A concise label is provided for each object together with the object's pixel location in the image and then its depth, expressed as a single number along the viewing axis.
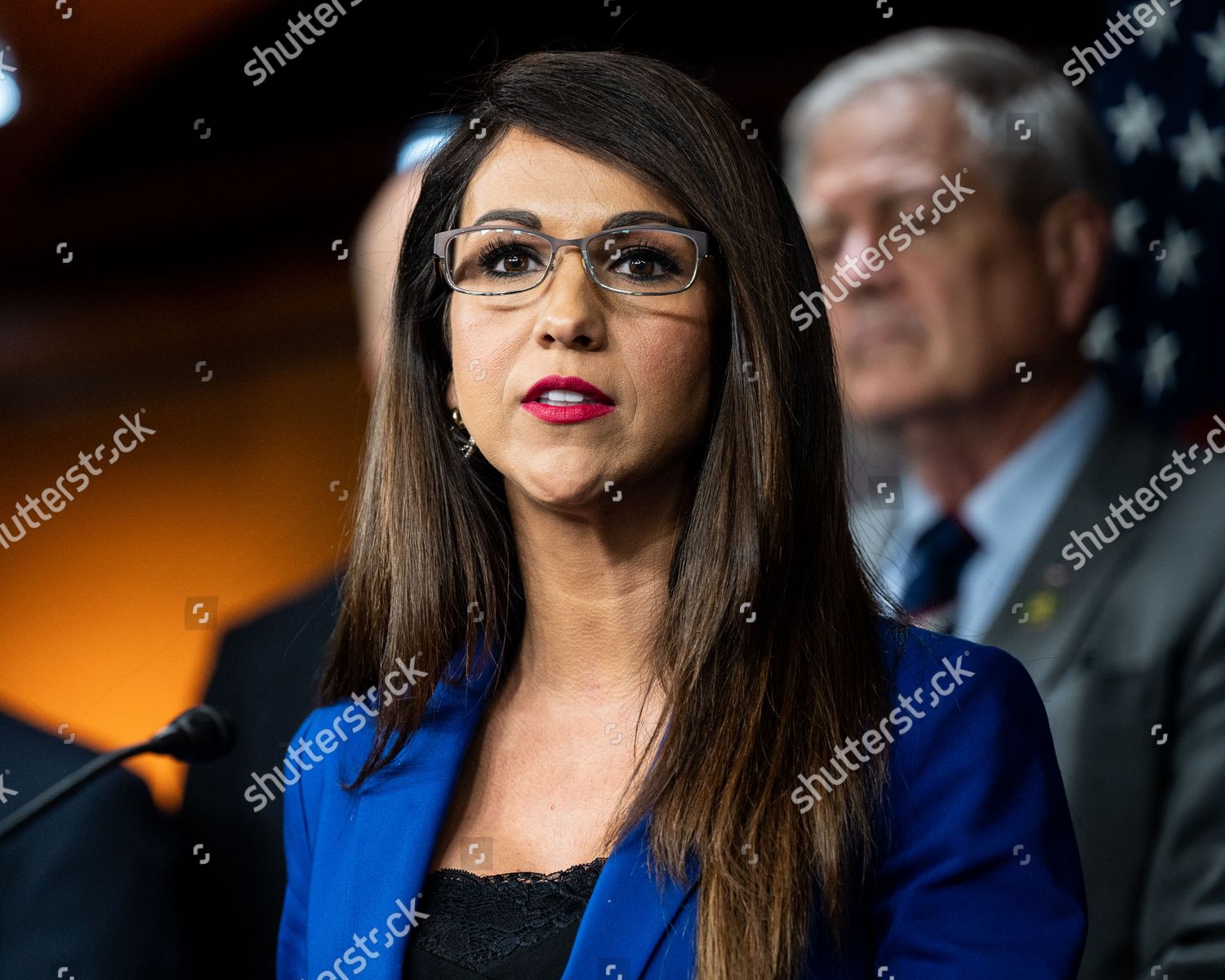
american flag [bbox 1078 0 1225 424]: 2.85
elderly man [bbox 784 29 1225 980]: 2.73
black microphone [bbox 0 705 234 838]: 2.45
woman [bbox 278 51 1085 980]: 2.31
